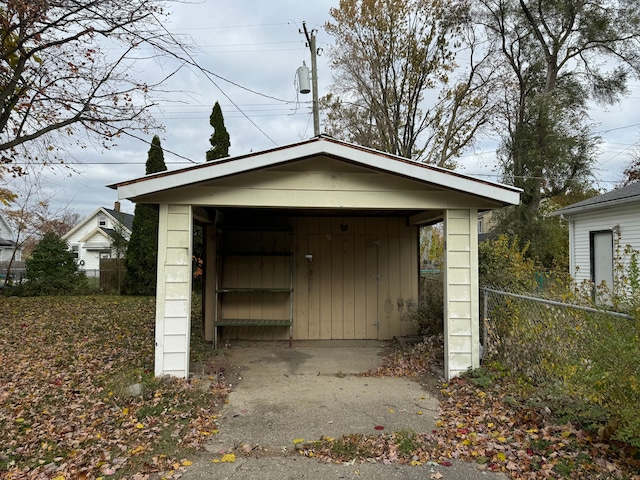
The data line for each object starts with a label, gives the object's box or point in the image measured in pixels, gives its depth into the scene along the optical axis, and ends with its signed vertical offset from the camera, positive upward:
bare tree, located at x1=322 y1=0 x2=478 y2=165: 15.66 +7.85
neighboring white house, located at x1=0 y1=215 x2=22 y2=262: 30.98 +0.64
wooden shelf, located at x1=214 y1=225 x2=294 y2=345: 6.61 -0.10
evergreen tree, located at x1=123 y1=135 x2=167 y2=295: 14.09 +0.27
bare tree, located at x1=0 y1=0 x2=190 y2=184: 7.62 +4.19
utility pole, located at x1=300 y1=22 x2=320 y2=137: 10.92 +5.51
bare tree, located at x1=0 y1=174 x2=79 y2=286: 14.80 +1.71
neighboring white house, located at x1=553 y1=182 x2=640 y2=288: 9.60 +1.02
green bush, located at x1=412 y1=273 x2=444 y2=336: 6.23 -0.74
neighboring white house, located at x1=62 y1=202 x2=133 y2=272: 28.50 +1.99
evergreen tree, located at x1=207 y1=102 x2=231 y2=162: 13.88 +4.37
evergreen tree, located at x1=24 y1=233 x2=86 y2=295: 13.22 -0.24
